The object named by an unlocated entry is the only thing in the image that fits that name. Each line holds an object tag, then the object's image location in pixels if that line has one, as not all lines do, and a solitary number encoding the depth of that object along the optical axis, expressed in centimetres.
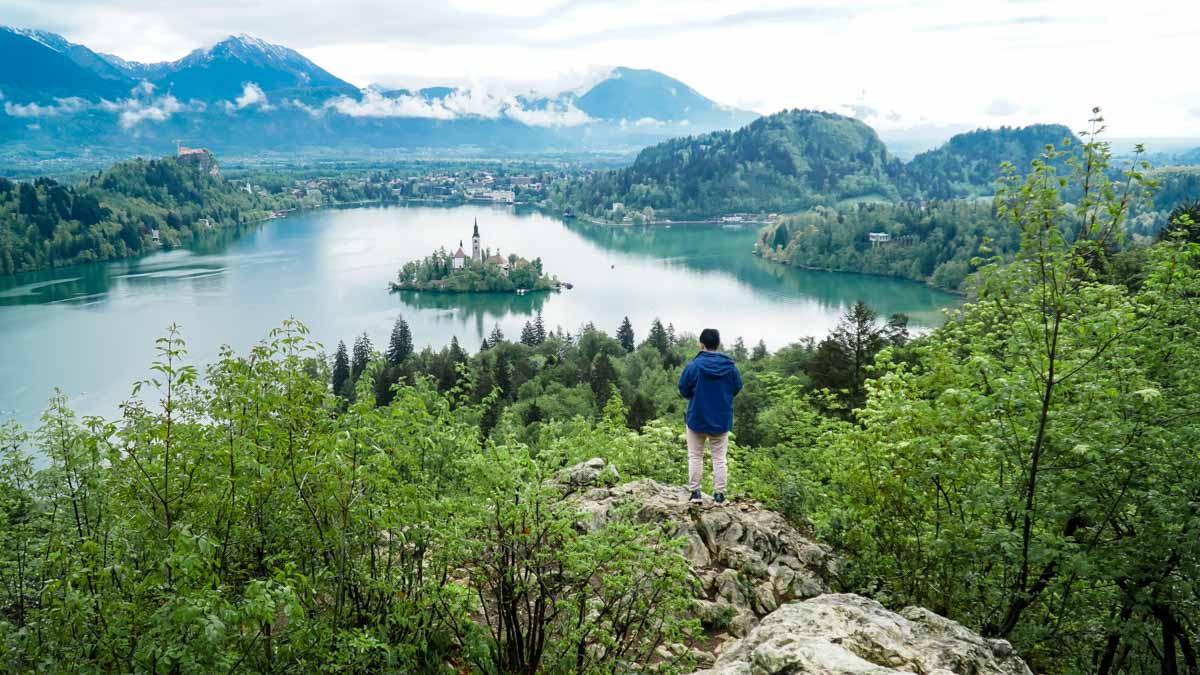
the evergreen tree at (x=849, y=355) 2439
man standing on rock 668
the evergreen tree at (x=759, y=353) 4402
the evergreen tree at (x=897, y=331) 2875
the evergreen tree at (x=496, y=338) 5404
